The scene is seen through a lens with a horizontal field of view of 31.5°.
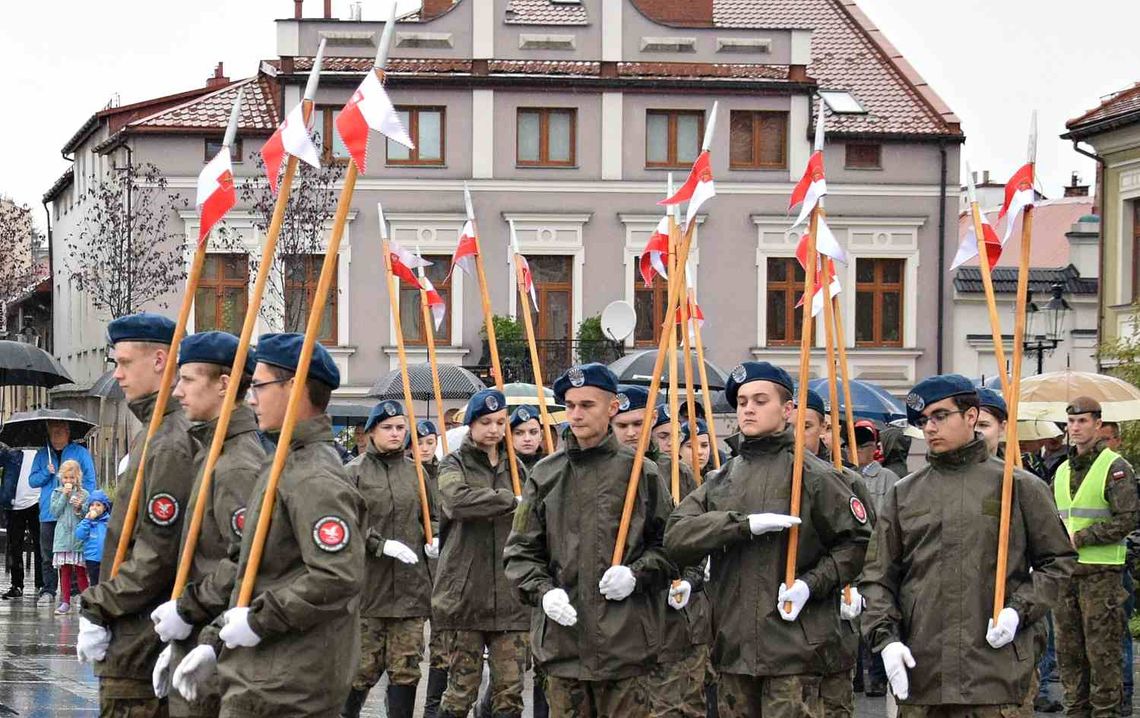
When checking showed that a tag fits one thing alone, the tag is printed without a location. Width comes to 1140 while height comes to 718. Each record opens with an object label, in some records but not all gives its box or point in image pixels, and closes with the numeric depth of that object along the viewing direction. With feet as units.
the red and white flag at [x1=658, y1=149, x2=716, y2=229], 33.37
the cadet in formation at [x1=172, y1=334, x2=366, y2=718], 20.30
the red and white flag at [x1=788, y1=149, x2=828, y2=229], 30.81
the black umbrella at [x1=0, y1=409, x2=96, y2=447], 69.78
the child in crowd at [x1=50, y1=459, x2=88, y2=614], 66.64
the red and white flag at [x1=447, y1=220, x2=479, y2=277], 49.03
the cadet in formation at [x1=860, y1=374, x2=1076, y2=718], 25.59
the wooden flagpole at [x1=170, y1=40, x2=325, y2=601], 22.18
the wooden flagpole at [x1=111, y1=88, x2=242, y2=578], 23.57
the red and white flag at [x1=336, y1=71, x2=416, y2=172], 22.88
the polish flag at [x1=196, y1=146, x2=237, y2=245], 27.04
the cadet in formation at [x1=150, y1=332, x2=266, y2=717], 21.67
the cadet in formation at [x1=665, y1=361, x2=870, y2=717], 26.73
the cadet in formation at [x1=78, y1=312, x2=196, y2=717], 23.02
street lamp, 86.69
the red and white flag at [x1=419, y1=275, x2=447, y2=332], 48.83
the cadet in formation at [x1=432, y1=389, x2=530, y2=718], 35.29
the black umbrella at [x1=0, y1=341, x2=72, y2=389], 75.56
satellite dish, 110.52
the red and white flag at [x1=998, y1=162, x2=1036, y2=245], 28.91
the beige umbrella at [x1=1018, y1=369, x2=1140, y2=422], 52.54
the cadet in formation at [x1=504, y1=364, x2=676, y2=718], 27.32
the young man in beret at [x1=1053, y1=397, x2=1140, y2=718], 40.24
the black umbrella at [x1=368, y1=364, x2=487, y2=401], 89.81
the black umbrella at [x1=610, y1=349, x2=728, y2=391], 76.89
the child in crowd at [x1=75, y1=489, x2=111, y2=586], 63.46
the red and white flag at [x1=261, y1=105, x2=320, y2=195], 23.88
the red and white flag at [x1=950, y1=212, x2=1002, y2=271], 30.73
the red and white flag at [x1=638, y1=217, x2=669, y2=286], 43.74
